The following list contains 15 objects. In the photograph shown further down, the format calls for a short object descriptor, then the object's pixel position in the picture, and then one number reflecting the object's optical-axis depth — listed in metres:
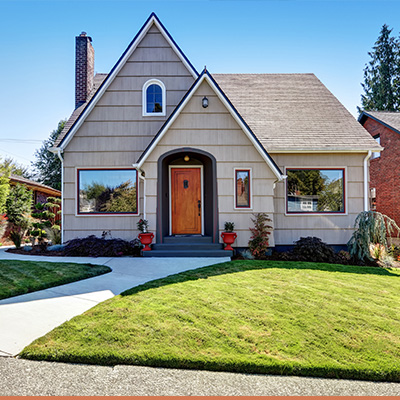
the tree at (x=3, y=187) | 13.30
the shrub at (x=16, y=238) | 11.83
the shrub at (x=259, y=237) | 9.15
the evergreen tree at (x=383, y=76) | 33.75
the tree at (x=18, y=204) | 14.17
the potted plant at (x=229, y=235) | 9.06
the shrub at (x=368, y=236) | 9.05
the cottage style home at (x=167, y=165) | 10.42
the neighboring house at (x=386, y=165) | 18.55
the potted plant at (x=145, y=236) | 9.14
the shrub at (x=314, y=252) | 8.99
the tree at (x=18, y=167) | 14.31
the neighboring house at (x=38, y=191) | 17.54
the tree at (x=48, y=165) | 41.00
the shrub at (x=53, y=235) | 11.12
